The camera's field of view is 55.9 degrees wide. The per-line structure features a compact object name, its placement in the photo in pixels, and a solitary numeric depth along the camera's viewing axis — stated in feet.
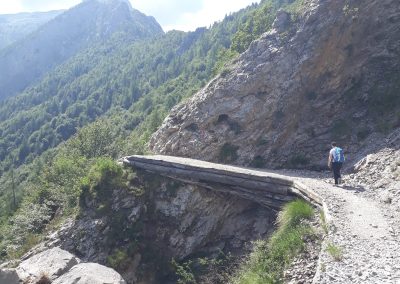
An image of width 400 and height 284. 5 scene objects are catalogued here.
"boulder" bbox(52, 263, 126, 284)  40.75
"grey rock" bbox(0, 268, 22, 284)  45.10
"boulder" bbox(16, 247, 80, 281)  47.78
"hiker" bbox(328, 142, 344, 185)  58.23
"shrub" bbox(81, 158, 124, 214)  69.72
